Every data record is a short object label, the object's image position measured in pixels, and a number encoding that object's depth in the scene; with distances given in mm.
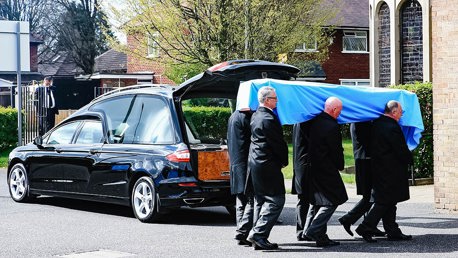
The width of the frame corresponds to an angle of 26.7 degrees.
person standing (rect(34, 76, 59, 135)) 25875
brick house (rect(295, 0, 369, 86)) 50188
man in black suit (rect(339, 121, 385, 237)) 12008
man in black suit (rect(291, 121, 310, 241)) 11281
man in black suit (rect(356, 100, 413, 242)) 11695
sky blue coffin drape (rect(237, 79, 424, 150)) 12203
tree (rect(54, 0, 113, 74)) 69188
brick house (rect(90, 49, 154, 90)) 53812
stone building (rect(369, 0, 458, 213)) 30969
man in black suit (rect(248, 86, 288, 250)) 10875
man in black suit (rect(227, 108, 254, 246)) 11344
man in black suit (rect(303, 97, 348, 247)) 11102
